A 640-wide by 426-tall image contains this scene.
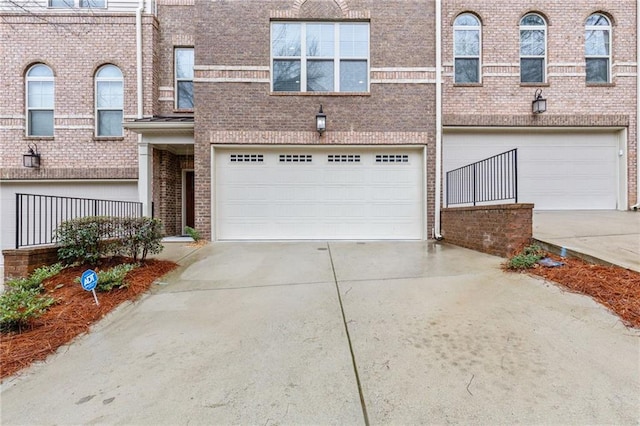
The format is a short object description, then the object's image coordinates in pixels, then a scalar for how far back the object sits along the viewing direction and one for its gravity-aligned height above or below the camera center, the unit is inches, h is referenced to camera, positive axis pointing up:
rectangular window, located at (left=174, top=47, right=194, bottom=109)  362.6 +161.1
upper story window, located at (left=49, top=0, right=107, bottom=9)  350.9 +241.5
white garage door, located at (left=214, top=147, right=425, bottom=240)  305.4 +18.0
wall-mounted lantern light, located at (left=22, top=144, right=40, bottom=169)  336.2 +58.0
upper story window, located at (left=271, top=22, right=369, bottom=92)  304.5 +155.0
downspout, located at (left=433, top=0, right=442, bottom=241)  299.7 +91.9
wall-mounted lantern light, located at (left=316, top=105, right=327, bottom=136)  289.6 +85.4
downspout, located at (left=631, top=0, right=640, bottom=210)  329.1 +131.7
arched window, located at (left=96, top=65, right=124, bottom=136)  350.3 +127.5
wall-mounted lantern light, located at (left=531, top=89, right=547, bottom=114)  319.3 +112.5
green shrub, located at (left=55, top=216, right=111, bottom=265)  182.4 -16.7
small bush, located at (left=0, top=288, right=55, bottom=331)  110.3 -37.2
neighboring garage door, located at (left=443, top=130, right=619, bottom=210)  334.0 +53.3
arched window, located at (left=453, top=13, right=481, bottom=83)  334.6 +179.2
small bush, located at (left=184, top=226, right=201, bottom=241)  286.4 -21.6
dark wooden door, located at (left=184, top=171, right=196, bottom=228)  376.8 +13.9
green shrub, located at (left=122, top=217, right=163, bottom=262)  191.2 -16.3
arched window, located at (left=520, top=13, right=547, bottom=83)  334.3 +178.3
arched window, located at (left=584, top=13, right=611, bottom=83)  335.9 +178.7
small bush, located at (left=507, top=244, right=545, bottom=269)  173.9 -28.0
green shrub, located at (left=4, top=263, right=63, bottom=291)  145.6 -34.0
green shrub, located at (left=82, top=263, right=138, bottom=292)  149.9 -34.6
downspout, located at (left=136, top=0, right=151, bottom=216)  318.3 +38.7
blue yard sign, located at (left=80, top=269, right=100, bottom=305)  134.5 -31.1
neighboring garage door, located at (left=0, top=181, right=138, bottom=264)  347.9 +23.3
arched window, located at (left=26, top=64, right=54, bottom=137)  348.2 +127.8
